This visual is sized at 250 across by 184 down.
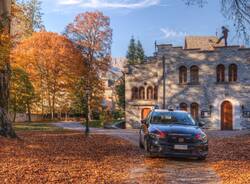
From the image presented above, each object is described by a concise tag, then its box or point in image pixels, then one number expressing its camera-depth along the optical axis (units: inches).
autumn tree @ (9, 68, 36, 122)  1620.1
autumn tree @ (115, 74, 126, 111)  2507.6
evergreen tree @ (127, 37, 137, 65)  3233.3
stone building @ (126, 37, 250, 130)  1583.4
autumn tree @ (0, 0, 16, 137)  681.0
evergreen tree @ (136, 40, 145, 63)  3202.3
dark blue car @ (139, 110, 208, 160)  518.3
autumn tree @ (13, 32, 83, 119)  2068.2
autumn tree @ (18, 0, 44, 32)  2476.4
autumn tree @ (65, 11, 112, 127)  2078.0
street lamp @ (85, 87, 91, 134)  943.9
